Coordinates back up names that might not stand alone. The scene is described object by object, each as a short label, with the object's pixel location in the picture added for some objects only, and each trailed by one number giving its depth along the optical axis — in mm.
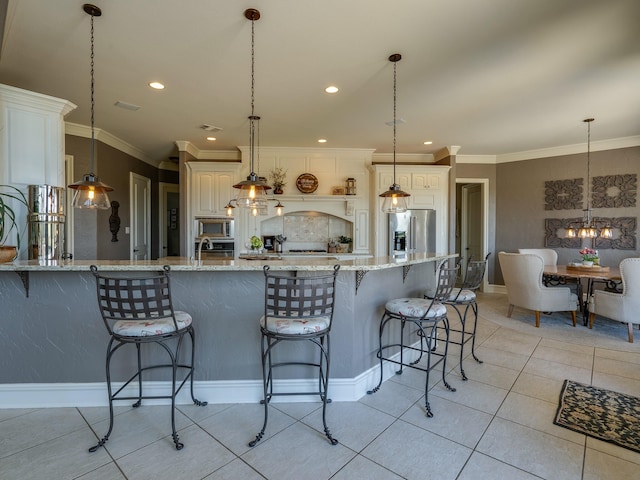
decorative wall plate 5562
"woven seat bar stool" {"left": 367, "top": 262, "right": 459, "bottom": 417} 2213
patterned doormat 1870
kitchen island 2133
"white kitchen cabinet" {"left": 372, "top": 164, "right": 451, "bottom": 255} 5656
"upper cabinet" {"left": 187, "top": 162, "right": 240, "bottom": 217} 5344
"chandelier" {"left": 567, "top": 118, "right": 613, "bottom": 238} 4249
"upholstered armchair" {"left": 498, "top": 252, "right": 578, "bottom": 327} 3941
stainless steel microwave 5352
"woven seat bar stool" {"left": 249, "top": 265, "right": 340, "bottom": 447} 1706
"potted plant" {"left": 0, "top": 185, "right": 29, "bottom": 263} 2430
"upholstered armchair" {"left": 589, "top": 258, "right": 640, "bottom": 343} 3398
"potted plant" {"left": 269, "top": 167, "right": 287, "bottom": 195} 5539
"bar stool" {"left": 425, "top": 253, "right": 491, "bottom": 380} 2814
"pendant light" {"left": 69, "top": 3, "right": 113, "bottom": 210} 2086
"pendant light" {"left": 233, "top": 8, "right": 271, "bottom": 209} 2180
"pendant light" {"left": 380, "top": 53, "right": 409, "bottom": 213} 3066
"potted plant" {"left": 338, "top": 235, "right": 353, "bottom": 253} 5741
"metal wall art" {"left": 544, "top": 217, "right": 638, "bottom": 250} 5062
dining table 3806
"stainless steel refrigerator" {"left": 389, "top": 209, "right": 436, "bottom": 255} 5480
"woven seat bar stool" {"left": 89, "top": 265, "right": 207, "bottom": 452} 1662
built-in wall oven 5332
